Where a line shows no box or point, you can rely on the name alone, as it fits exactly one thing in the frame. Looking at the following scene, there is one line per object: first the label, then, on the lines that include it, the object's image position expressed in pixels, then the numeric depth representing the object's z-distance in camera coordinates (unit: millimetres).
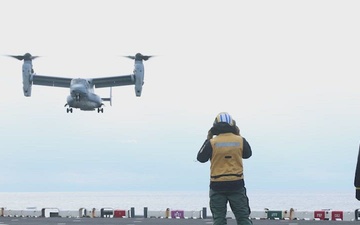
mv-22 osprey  73562
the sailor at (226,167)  8602
